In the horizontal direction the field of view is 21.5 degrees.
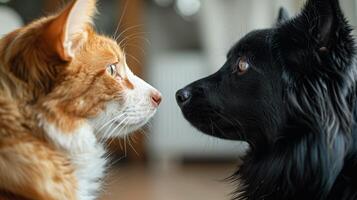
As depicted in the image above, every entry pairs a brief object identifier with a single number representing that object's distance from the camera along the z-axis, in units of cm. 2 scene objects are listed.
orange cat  73
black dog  76
